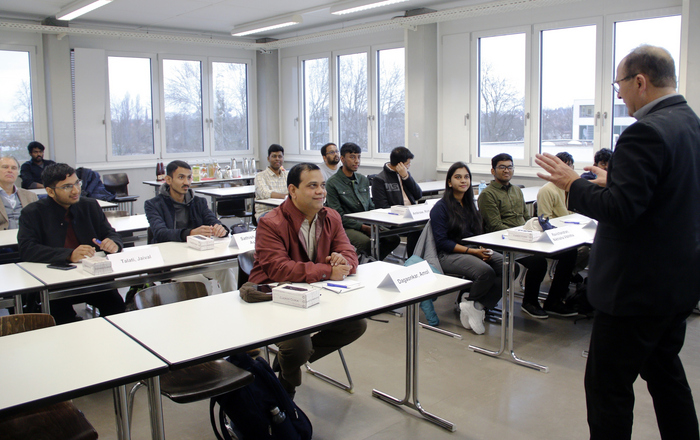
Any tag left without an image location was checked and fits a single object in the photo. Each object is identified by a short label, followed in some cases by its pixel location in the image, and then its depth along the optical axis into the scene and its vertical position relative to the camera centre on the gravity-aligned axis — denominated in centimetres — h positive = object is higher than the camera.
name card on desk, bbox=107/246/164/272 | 303 -52
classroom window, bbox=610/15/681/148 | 588 +132
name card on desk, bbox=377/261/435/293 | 254 -53
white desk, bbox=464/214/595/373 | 339 -63
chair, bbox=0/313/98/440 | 184 -86
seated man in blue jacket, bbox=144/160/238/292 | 375 -34
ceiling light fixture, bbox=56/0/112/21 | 667 +197
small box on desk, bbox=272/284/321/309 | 226 -54
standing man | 176 -27
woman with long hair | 387 -63
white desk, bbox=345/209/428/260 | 445 -48
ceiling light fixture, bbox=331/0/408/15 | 668 +192
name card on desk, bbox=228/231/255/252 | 352 -49
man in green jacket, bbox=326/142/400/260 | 490 -29
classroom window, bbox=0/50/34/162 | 822 +91
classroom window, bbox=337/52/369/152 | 923 +105
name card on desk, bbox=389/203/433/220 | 456 -41
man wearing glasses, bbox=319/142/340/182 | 581 +6
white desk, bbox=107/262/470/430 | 188 -59
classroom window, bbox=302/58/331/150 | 991 +108
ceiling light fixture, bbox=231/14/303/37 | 798 +206
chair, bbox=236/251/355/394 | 300 -59
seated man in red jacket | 259 -43
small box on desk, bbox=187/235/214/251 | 347 -48
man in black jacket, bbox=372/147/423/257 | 523 -20
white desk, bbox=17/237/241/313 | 280 -56
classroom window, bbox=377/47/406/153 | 864 +99
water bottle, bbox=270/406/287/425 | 221 -98
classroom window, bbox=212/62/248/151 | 1031 +108
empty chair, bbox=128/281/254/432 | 207 -83
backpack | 218 -97
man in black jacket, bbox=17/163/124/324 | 312 -39
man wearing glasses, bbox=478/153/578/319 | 428 -74
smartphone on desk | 301 -54
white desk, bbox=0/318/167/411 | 153 -60
